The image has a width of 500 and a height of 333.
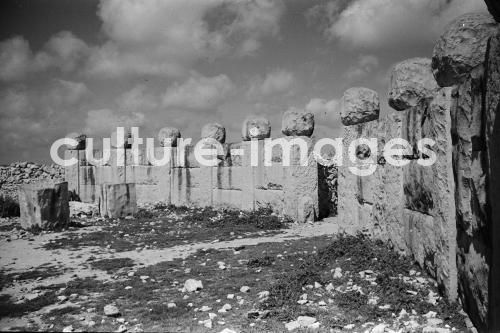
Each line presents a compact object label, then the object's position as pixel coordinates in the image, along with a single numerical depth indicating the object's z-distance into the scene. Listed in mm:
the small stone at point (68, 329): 3269
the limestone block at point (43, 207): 9531
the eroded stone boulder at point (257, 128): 11086
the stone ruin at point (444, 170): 2637
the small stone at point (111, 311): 3724
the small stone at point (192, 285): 4562
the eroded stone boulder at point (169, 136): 13930
